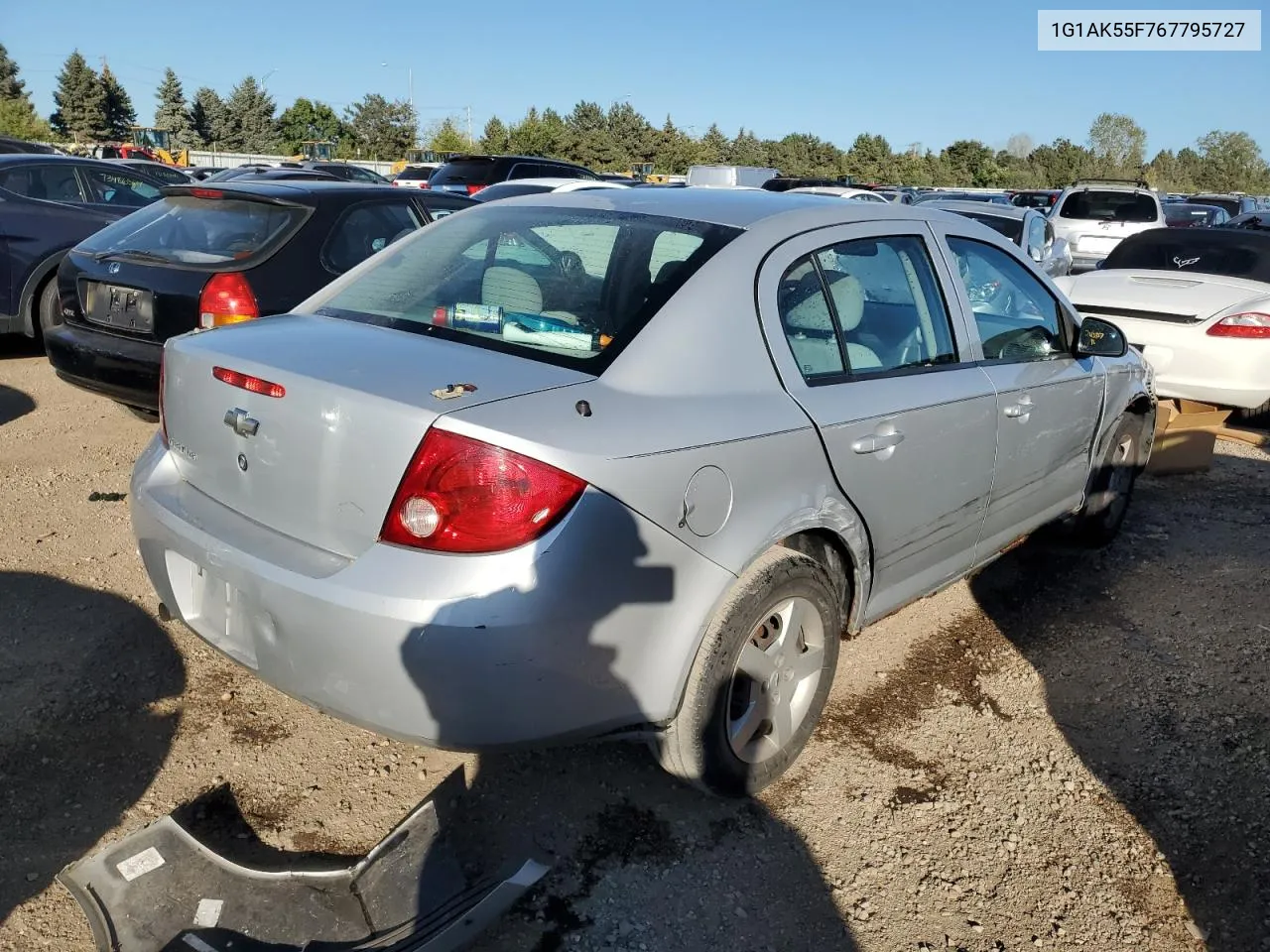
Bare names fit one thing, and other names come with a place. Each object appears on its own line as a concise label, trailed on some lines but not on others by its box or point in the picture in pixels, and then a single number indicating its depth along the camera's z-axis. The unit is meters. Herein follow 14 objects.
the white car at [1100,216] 15.46
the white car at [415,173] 23.51
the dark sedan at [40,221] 7.17
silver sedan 2.18
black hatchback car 4.93
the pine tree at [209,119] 80.75
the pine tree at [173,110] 79.50
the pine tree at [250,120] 80.75
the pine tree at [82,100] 74.94
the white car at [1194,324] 6.70
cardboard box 6.37
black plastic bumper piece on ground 2.23
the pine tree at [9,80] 78.25
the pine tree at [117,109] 77.62
